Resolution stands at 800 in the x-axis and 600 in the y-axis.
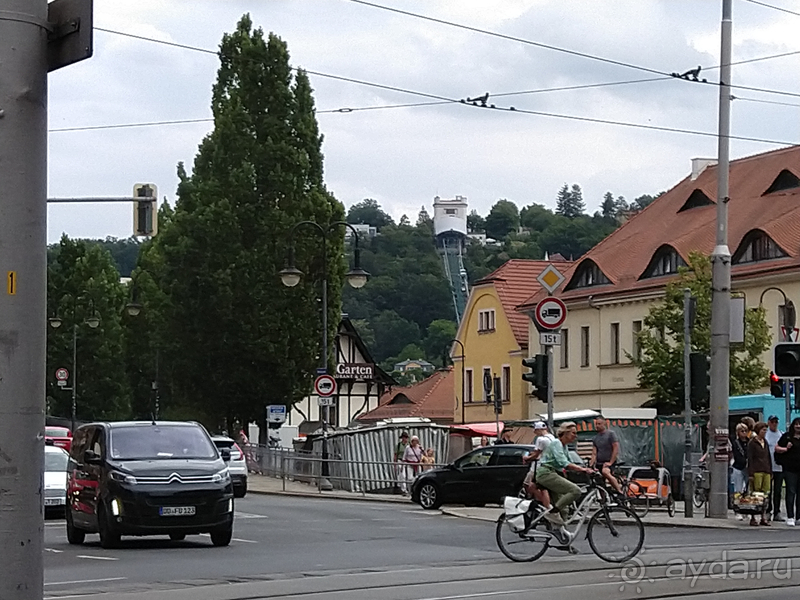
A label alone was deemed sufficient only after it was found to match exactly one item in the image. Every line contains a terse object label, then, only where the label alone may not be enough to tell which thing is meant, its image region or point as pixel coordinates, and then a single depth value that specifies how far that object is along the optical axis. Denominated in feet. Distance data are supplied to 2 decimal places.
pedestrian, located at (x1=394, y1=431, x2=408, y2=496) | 135.44
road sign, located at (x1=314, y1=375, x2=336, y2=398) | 140.87
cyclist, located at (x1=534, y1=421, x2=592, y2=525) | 59.72
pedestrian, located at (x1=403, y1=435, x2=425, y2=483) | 134.31
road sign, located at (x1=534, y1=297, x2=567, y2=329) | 77.87
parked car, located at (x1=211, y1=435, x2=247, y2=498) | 122.21
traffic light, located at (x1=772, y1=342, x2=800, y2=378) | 54.34
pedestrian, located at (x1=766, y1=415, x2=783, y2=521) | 85.76
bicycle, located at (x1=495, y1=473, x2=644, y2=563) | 58.75
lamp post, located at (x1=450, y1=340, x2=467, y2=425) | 267.80
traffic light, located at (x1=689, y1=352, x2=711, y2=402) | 86.63
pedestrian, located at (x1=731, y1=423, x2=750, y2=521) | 90.33
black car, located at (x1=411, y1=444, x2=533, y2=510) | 109.09
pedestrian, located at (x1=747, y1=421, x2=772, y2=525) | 84.43
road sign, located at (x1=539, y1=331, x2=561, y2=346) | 77.15
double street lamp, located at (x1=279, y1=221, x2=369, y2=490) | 140.46
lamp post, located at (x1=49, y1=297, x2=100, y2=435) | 288.63
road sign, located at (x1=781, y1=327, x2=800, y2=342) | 102.09
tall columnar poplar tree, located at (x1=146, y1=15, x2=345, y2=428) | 197.06
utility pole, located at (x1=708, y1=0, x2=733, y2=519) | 87.25
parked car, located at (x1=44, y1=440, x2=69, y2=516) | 98.12
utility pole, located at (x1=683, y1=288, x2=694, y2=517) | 91.35
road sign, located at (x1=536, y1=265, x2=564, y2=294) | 78.54
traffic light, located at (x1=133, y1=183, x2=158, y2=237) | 114.42
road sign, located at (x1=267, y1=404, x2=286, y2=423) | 173.17
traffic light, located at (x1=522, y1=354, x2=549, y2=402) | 77.71
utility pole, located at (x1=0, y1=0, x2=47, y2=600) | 21.04
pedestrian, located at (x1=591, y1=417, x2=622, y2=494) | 90.02
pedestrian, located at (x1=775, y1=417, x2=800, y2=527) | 79.97
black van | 67.67
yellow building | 252.21
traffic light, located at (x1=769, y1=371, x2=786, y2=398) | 98.78
